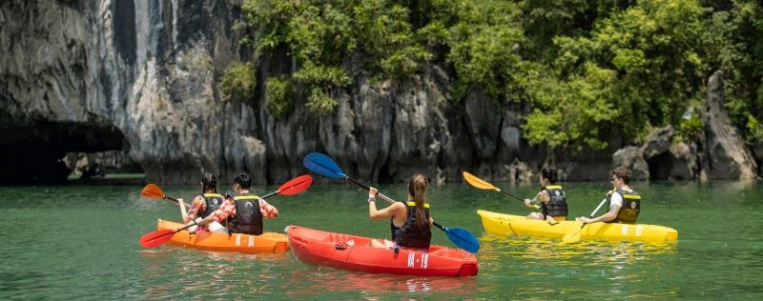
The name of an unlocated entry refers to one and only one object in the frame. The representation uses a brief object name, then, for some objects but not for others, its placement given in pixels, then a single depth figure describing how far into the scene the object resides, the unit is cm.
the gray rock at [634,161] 4206
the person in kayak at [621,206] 1895
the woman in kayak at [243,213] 1841
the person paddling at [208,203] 1902
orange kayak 1806
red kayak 1447
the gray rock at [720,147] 4188
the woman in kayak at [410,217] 1447
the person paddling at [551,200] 2067
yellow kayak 1889
